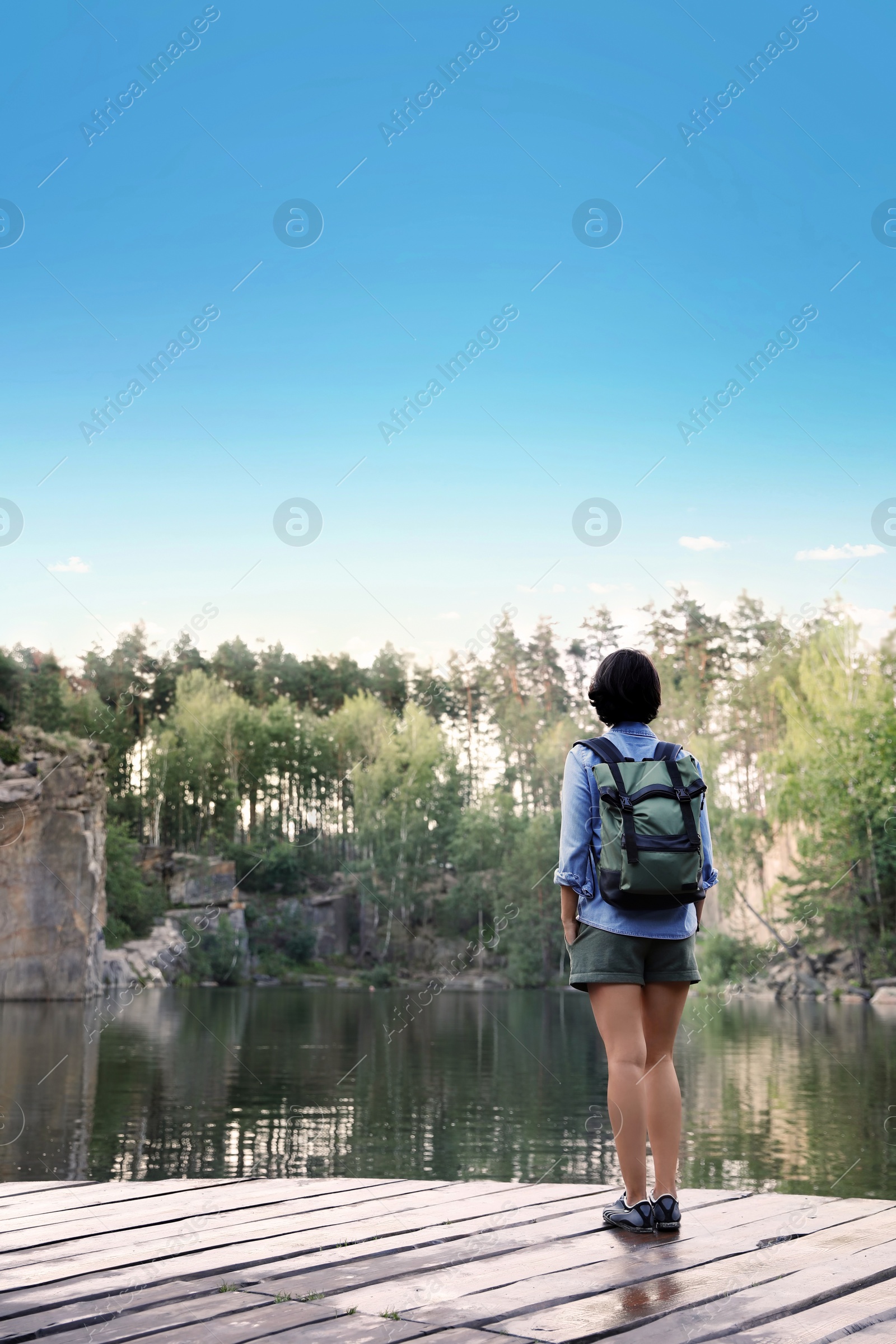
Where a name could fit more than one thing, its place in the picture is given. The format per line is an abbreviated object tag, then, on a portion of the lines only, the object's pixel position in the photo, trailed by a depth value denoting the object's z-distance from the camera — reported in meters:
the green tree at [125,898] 39.28
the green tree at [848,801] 36.19
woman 3.20
